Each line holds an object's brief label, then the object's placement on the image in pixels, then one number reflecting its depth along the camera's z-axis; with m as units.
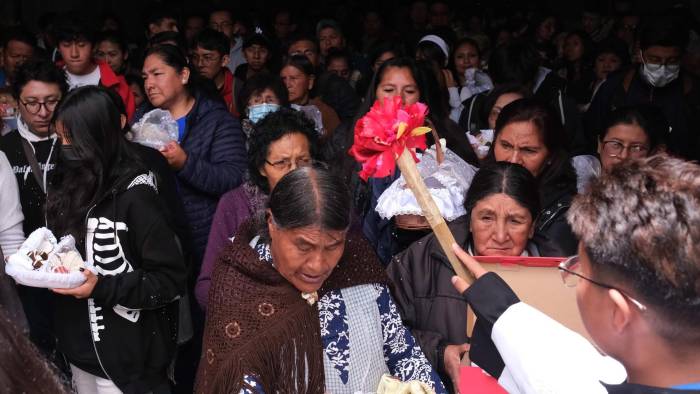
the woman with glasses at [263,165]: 3.35
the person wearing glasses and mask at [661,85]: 5.03
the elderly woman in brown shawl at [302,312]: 2.35
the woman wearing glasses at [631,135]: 3.83
